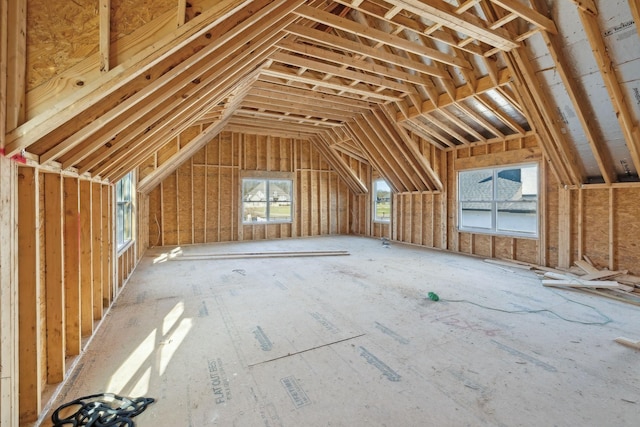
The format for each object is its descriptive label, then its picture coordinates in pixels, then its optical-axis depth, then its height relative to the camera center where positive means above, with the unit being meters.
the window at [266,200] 10.44 +0.31
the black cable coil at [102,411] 1.84 -1.35
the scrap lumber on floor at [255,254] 7.11 -1.19
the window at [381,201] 10.87 +0.26
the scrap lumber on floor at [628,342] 2.77 -1.33
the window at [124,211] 4.89 -0.04
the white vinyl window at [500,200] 6.52 +0.16
